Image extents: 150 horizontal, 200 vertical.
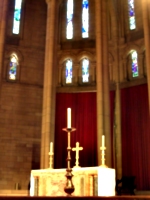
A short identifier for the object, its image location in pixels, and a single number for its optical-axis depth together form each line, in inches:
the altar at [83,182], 360.5
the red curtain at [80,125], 694.5
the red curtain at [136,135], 643.5
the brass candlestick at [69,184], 185.8
